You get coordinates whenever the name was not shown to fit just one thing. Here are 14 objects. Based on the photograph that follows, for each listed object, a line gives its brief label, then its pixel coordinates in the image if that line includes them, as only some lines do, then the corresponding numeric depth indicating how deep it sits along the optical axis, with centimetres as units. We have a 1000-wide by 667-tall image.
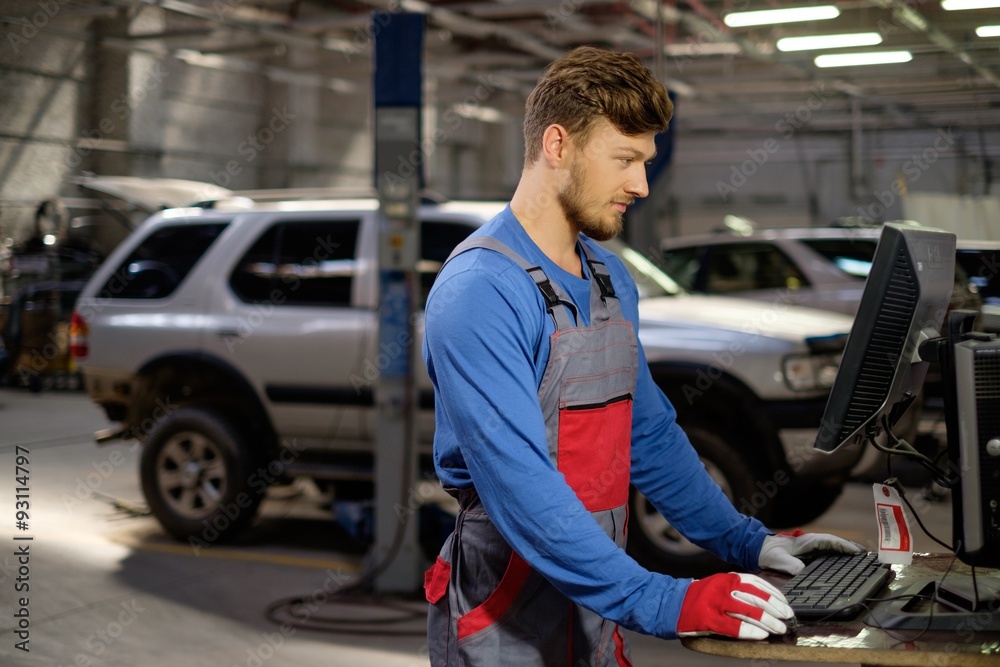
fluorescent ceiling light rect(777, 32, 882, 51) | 739
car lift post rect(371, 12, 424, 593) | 486
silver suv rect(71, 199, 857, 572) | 516
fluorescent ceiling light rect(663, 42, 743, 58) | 1302
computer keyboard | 166
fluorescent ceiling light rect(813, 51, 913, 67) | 618
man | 164
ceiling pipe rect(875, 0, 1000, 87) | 483
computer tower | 167
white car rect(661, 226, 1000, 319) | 831
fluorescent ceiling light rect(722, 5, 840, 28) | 838
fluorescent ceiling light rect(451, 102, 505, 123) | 1720
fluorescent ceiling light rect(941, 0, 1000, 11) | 482
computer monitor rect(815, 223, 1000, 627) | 167
